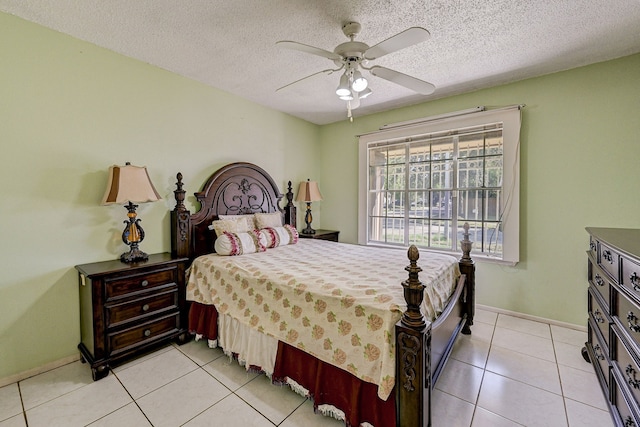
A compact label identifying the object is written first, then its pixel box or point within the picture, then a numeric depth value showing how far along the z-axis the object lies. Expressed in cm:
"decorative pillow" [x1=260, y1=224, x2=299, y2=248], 309
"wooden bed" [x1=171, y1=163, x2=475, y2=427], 131
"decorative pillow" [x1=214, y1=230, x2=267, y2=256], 266
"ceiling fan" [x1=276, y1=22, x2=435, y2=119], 169
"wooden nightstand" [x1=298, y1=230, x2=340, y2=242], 405
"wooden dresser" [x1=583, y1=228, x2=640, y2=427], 125
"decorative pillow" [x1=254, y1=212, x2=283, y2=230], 333
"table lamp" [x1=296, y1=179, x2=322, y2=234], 412
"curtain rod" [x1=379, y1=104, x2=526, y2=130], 298
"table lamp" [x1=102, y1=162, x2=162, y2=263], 220
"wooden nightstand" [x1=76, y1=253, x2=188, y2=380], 200
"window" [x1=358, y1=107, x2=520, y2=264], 303
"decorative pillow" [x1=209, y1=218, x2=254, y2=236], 288
